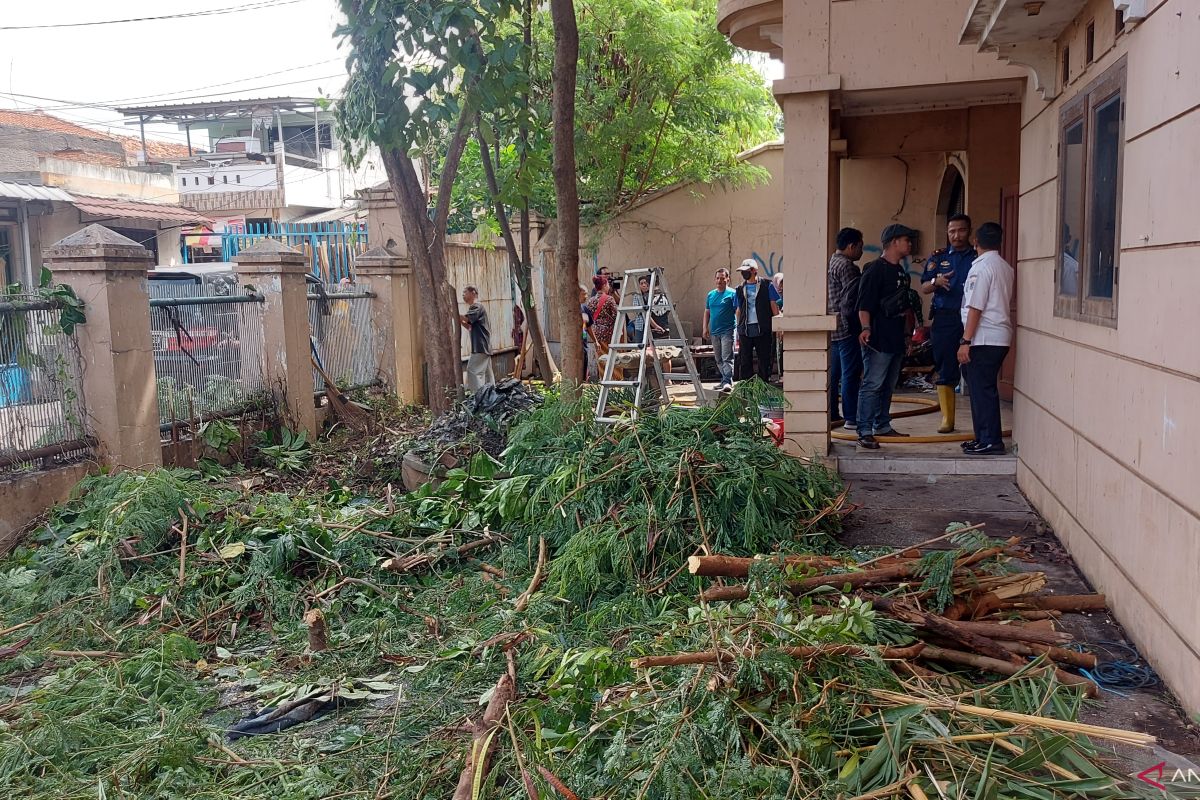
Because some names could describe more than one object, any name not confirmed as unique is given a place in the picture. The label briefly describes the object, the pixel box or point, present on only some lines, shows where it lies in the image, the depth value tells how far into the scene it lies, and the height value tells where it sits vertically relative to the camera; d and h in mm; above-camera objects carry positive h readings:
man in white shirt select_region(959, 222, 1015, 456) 6809 -206
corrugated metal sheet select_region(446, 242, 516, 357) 14750 +358
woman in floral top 13781 -281
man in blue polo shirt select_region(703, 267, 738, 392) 14141 -409
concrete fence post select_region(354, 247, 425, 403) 12633 -216
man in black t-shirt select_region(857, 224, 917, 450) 7848 -260
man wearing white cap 12773 -329
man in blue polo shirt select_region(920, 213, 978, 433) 7723 -86
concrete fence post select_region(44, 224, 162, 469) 7750 -192
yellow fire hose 7879 -1240
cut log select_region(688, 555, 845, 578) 4262 -1230
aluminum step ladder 7801 -395
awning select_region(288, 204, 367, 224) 24800 +2461
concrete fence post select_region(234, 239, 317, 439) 10352 -158
